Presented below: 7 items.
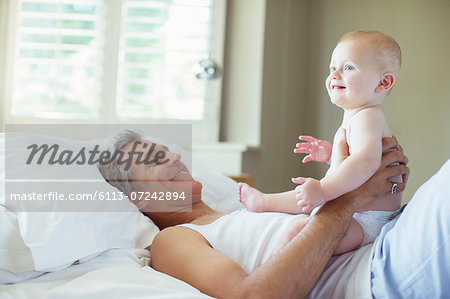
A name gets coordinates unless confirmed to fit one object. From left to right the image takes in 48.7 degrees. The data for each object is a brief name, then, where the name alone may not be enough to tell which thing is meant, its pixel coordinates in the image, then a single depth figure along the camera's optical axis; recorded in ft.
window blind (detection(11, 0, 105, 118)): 10.40
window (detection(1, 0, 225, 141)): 10.42
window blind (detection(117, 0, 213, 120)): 10.72
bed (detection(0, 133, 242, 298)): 3.36
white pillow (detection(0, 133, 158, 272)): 3.82
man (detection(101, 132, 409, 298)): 3.38
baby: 3.60
